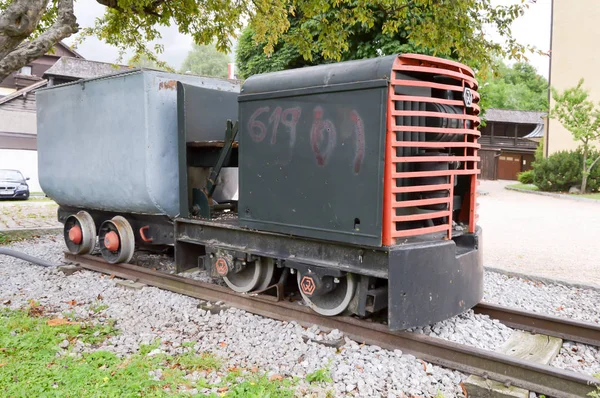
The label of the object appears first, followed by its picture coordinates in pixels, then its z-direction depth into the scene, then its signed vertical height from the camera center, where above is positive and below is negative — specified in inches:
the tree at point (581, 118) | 992.9 +92.9
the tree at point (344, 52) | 605.3 +144.3
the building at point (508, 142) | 1702.8 +78.2
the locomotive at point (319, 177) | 167.0 -5.2
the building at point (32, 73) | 1325.0 +259.9
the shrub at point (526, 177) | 1234.1 -30.4
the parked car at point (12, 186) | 834.8 -38.1
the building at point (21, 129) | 1051.9 +71.7
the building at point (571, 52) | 1146.7 +258.4
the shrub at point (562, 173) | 1011.3 -15.3
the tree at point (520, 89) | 2425.4 +390.6
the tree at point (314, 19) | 355.9 +110.1
